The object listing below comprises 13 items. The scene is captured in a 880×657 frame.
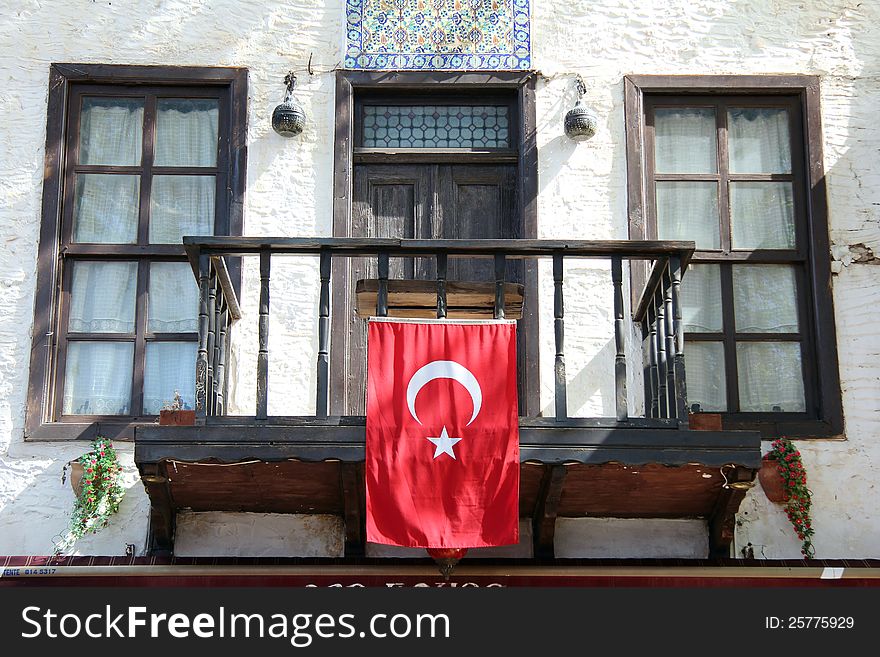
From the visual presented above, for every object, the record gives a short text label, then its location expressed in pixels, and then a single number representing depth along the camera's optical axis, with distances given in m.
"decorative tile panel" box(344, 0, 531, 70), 8.59
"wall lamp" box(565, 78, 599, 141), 8.29
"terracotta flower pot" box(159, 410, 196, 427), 6.93
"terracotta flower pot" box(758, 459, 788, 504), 7.70
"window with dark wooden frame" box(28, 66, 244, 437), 8.08
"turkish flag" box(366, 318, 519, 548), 6.79
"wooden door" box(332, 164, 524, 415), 8.44
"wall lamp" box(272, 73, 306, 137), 8.26
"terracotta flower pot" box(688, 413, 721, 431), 7.00
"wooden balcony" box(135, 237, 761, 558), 6.82
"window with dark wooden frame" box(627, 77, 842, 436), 8.14
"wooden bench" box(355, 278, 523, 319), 7.28
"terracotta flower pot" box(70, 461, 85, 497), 7.59
